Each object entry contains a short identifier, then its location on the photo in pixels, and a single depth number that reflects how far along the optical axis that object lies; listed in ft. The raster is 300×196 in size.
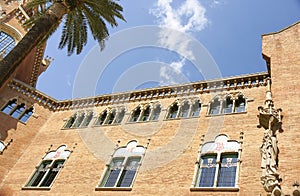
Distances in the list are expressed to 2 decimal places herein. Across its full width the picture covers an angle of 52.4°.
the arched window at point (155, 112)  53.61
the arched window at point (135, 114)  56.03
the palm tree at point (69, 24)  35.26
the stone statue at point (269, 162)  25.93
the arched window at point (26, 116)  63.86
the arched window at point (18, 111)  63.52
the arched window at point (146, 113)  55.04
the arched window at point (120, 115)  56.92
